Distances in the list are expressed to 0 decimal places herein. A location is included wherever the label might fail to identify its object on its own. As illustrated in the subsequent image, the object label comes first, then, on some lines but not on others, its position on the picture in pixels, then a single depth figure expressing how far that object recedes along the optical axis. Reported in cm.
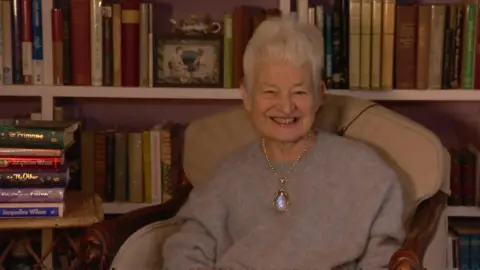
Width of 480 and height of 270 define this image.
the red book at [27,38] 242
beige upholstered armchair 175
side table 195
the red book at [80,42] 243
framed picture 246
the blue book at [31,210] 196
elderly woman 175
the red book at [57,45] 242
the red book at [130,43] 244
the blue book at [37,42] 243
